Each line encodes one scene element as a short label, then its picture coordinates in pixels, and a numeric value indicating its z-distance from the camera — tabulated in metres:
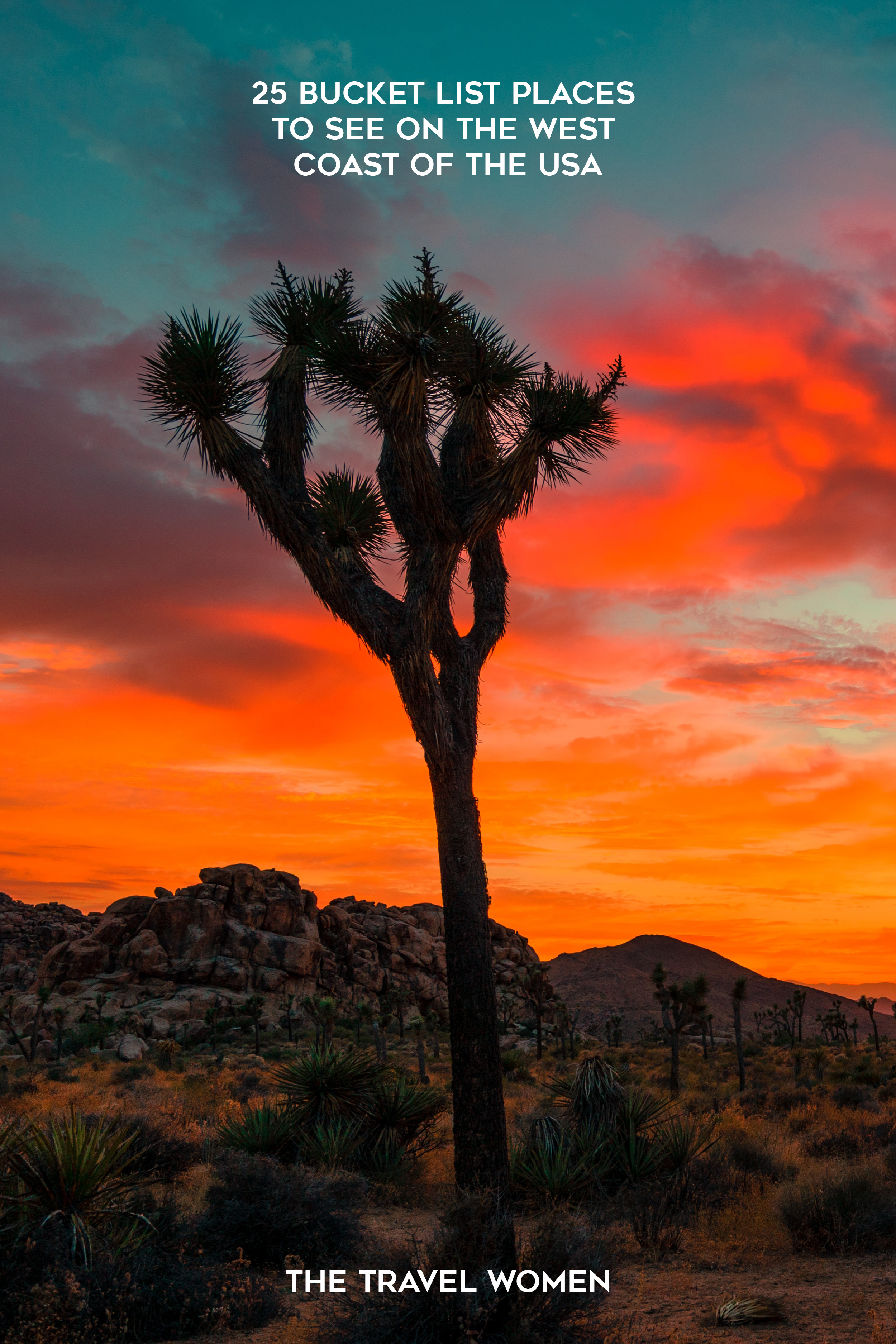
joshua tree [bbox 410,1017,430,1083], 30.70
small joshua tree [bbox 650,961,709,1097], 24.56
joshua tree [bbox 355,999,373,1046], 51.97
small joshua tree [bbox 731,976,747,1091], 30.58
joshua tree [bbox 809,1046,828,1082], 32.19
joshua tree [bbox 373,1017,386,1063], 35.07
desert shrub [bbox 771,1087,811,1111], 21.27
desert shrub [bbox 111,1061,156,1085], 28.27
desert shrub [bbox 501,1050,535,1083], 28.58
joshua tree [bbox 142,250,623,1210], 9.65
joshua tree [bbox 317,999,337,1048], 40.47
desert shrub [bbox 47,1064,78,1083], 28.25
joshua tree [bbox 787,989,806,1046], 56.78
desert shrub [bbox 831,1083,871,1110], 22.62
